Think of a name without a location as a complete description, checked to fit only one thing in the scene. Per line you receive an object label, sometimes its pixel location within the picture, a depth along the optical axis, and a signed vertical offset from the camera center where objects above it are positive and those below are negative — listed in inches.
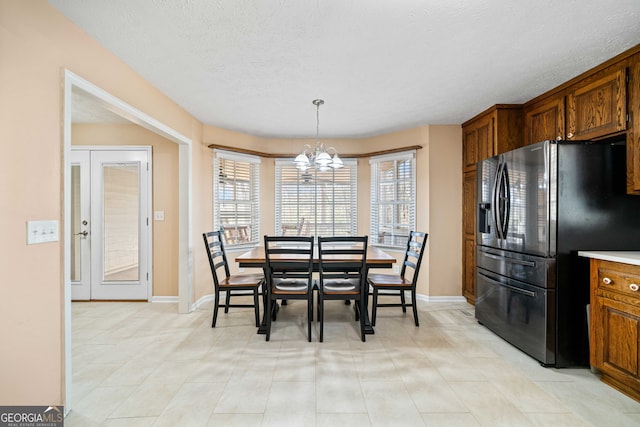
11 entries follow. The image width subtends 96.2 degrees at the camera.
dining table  110.7 -18.4
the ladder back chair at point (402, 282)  120.2 -29.1
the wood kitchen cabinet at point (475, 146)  130.0 +32.6
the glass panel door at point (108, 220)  150.1 -3.2
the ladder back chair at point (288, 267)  105.3 -21.4
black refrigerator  89.6 -4.3
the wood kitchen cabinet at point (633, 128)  82.5 +25.1
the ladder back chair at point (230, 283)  118.3 -29.0
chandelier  115.0 +22.3
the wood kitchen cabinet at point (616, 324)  73.6 -29.8
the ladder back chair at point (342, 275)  104.8 -23.2
